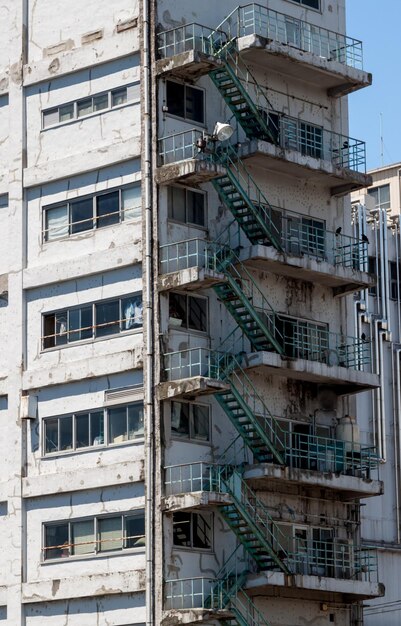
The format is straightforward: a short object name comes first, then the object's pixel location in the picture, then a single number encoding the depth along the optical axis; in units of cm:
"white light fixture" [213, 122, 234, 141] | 5628
